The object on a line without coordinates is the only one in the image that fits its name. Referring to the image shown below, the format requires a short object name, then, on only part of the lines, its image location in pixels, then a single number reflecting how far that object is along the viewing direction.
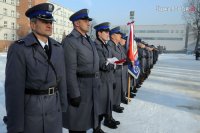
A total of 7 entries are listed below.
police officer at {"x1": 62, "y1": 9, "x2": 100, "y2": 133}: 4.03
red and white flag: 7.04
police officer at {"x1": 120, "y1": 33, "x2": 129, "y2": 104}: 6.37
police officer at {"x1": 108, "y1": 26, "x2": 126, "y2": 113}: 6.20
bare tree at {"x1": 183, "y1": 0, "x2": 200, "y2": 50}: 51.88
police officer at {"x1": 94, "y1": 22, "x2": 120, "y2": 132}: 5.11
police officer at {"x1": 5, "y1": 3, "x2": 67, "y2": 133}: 2.75
